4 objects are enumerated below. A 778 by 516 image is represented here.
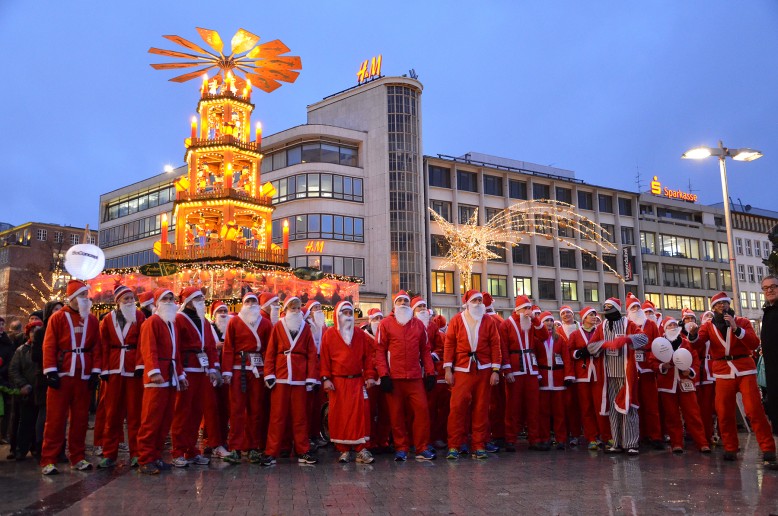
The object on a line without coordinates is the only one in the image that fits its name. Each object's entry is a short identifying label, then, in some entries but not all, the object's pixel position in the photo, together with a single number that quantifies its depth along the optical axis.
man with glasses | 8.76
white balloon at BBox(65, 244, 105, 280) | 14.27
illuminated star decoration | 45.44
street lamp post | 19.14
